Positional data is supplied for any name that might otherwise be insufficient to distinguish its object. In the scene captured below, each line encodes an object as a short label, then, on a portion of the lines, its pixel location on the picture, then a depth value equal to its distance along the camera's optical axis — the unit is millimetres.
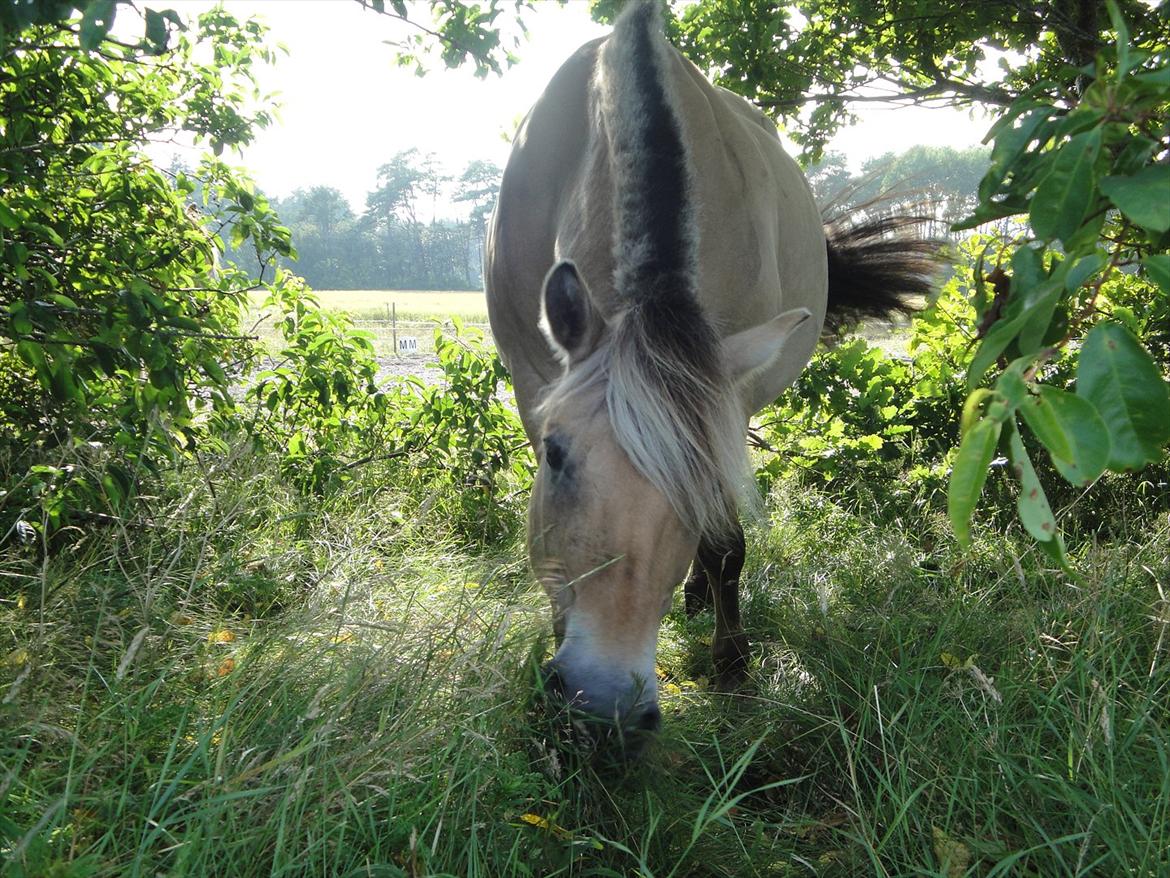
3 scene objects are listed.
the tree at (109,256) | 2660
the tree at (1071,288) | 1010
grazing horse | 2271
